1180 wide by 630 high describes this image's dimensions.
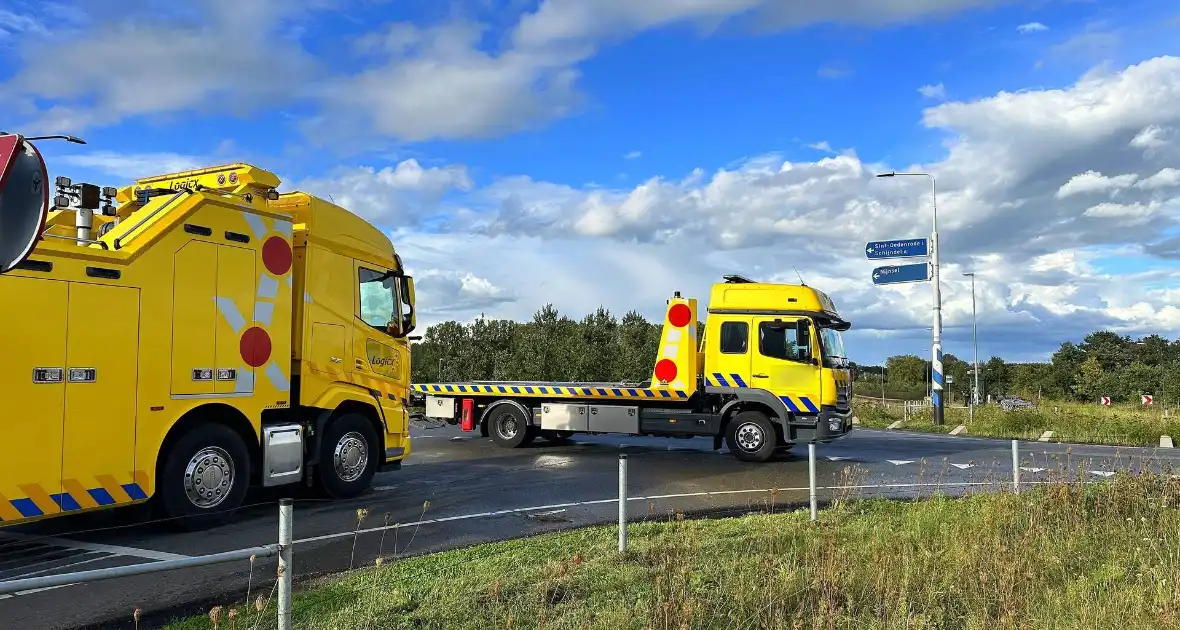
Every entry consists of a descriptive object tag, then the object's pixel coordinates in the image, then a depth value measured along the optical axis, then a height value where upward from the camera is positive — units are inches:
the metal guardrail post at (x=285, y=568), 145.2 -34.2
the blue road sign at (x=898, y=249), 964.0 +148.4
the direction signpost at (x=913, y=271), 949.2 +121.2
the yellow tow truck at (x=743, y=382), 552.1 -5.3
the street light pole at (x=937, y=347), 946.7 +30.4
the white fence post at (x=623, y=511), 252.5 -42.0
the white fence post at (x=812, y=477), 303.7 -38.5
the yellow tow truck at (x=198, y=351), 261.1 +9.9
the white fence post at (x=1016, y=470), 338.6 -41.8
